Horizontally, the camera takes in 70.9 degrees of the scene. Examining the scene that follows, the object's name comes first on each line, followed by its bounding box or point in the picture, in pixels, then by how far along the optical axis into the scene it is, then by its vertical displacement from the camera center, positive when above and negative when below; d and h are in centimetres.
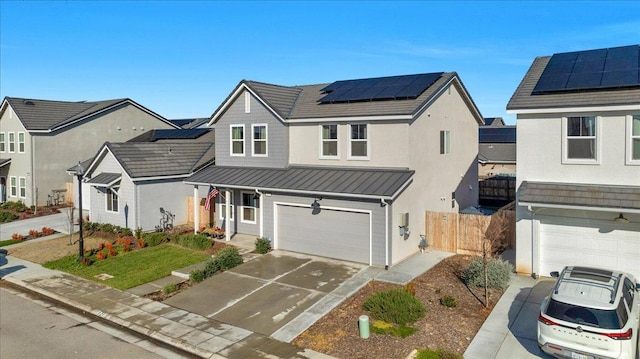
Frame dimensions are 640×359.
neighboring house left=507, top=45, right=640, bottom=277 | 1384 +10
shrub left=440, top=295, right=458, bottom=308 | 1302 -374
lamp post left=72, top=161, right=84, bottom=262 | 1933 -268
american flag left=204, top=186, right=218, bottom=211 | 2247 -103
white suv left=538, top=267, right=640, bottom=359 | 877 -301
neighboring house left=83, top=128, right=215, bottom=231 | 2405 -24
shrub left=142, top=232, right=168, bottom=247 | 2208 -311
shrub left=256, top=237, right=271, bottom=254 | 1970 -311
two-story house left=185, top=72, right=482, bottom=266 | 1788 +57
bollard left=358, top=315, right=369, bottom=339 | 1143 -392
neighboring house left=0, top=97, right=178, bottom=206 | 3294 +313
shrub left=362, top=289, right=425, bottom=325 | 1222 -372
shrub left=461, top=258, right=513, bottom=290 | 1423 -326
